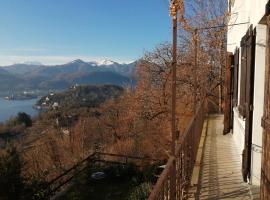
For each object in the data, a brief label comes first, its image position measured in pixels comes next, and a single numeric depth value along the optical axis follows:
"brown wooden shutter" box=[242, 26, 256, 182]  3.03
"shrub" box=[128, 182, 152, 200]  7.48
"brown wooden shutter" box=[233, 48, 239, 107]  4.99
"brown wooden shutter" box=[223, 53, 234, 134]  5.98
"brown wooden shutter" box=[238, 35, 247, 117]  3.58
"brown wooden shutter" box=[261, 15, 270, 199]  2.14
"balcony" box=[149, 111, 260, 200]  2.36
